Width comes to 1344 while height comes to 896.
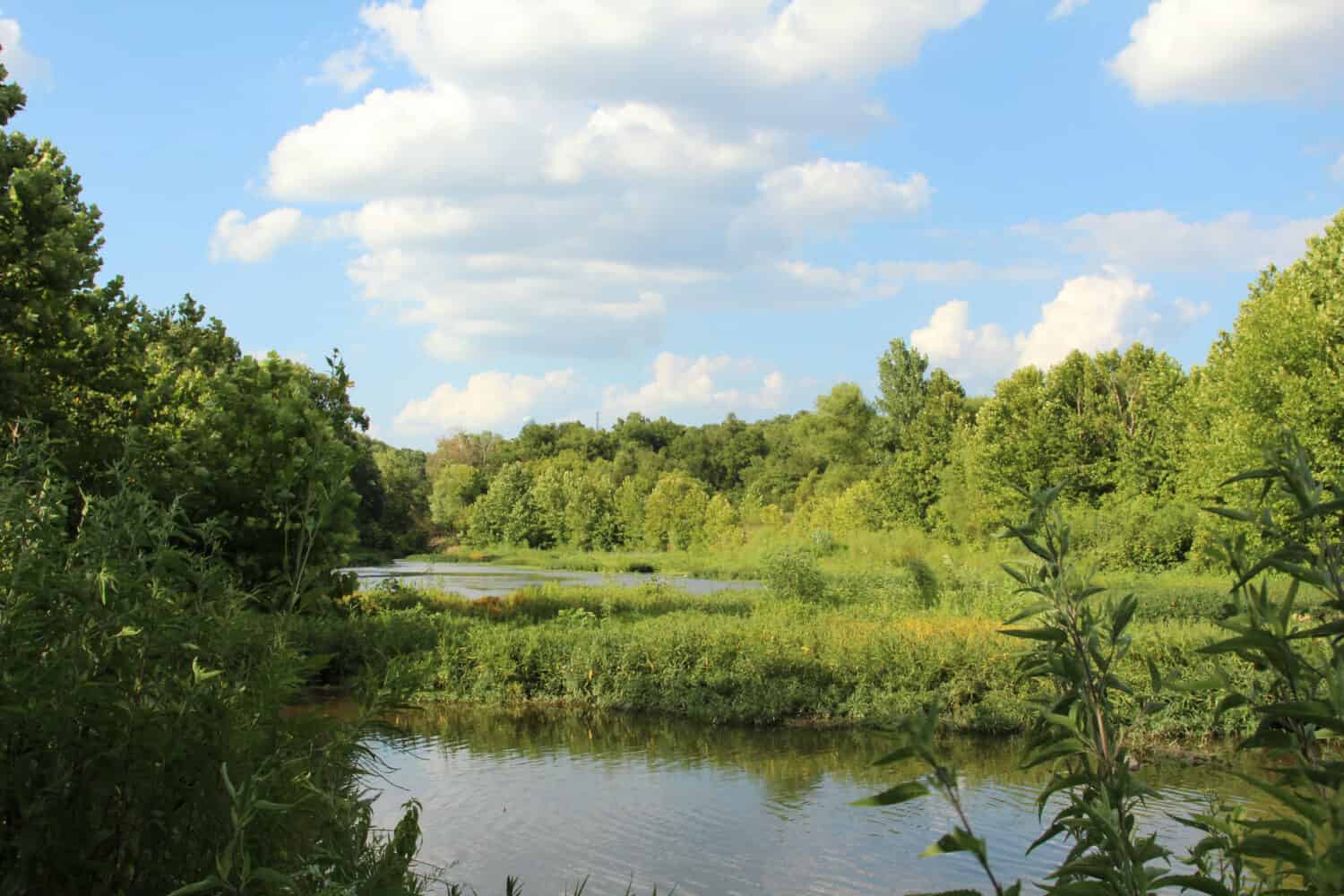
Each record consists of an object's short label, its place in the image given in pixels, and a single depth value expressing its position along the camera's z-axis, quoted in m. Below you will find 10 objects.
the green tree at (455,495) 72.31
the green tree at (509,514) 63.53
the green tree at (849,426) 49.44
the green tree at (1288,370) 18.61
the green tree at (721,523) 44.84
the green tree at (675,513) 51.25
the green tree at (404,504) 60.06
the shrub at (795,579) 18.59
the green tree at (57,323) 10.39
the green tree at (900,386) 44.38
